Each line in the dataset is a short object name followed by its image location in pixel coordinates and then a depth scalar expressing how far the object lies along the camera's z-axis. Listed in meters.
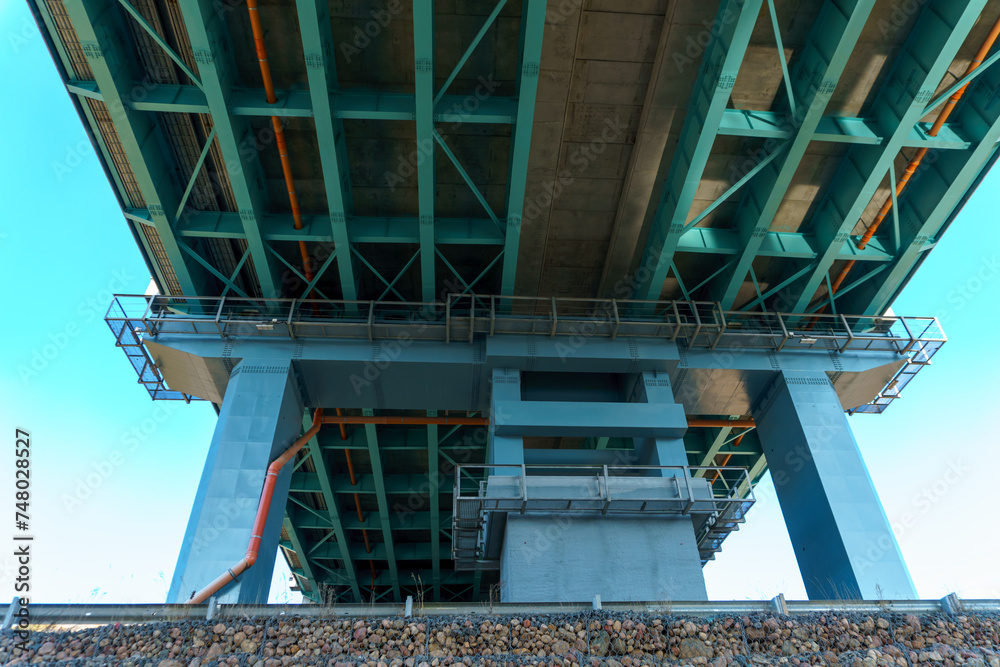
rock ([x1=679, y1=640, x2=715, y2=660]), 9.41
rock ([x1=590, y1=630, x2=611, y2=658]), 9.34
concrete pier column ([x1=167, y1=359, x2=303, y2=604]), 13.69
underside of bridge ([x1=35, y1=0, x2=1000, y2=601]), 14.30
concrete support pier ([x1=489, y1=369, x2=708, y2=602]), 14.13
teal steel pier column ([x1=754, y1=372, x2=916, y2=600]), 14.87
